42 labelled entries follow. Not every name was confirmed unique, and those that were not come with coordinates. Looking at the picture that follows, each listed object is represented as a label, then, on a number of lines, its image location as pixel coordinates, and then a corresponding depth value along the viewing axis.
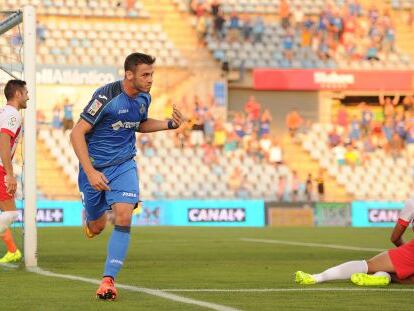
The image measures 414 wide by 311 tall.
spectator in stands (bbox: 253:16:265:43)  41.53
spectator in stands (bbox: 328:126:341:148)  38.84
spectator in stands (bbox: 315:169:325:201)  36.59
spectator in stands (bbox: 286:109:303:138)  39.88
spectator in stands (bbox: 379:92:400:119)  42.19
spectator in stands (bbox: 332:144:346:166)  38.53
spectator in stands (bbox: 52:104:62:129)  35.66
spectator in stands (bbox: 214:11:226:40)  40.53
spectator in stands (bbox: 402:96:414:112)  43.19
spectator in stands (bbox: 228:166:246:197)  36.19
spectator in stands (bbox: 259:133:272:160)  37.81
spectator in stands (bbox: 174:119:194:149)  36.72
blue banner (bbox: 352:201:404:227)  34.69
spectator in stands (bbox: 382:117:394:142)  40.16
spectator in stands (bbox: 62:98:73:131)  35.56
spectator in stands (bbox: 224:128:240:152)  37.19
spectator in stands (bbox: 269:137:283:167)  37.62
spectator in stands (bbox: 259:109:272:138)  38.25
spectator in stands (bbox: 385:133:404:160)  39.62
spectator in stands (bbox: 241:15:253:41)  41.44
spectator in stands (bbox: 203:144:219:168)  36.56
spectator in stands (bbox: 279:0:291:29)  42.28
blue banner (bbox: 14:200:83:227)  31.94
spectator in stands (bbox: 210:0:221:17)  40.57
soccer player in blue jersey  9.47
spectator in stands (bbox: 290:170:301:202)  35.83
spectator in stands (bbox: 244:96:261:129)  38.59
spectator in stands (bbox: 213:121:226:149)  37.19
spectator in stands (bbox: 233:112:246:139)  37.64
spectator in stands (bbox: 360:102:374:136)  40.41
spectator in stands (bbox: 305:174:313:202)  35.72
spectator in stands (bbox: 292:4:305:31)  42.53
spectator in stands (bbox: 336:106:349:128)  39.97
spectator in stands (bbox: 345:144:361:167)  38.69
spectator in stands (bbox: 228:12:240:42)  41.16
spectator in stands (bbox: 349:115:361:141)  39.53
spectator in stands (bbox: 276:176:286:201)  36.19
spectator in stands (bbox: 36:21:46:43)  37.78
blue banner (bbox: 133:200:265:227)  33.41
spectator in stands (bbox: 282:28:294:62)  41.50
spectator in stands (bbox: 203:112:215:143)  37.09
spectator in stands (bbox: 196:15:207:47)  40.28
